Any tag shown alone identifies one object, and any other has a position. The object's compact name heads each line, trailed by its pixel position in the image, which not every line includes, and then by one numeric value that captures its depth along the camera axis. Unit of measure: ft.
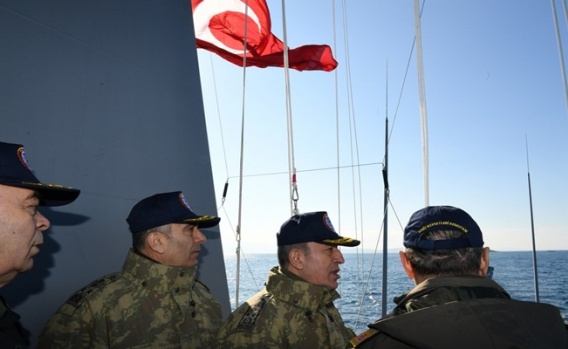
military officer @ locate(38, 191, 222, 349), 5.72
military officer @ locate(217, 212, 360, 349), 6.44
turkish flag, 18.10
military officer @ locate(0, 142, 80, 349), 3.39
